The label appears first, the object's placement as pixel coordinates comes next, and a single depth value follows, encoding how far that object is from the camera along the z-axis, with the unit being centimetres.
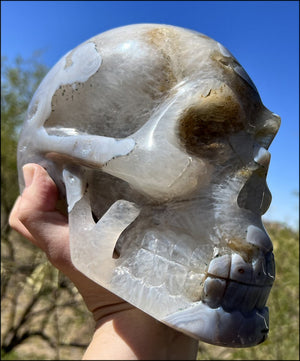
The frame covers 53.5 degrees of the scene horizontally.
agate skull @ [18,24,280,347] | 14
